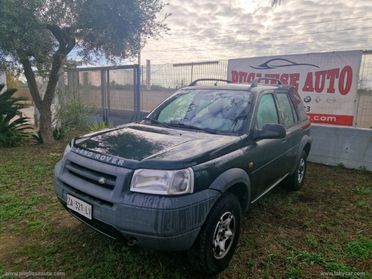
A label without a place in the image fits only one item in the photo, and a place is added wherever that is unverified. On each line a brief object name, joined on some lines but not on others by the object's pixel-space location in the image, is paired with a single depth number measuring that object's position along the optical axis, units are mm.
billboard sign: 6453
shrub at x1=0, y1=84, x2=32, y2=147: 7469
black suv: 2176
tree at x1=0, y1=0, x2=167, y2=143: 5648
